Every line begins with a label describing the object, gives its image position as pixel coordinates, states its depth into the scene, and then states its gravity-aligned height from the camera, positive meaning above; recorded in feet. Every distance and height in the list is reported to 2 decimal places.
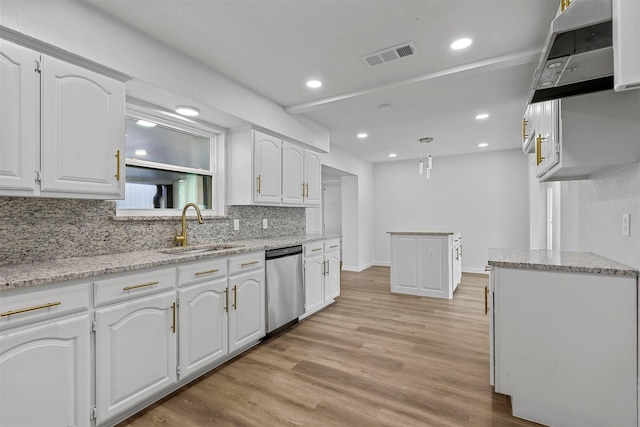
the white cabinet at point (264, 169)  10.68 +1.71
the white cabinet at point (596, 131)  5.34 +1.54
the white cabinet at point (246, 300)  8.16 -2.46
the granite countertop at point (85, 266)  4.49 -0.95
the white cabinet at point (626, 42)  3.06 +1.77
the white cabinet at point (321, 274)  11.62 -2.49
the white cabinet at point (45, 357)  4.26 -2.17
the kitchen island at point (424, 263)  14.29 -2.42
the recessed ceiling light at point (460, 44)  7.60 +4.38
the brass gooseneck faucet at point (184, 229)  8.74 -0.45
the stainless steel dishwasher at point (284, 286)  9.62 -2.44
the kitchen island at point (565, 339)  5.19 -2.31
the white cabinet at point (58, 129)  5.03 +1.61
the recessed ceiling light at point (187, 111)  8.74 +3.09
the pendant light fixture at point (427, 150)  15.42 +4.16
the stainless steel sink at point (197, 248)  8.24 -1.02
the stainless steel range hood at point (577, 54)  3.35 +2.10
